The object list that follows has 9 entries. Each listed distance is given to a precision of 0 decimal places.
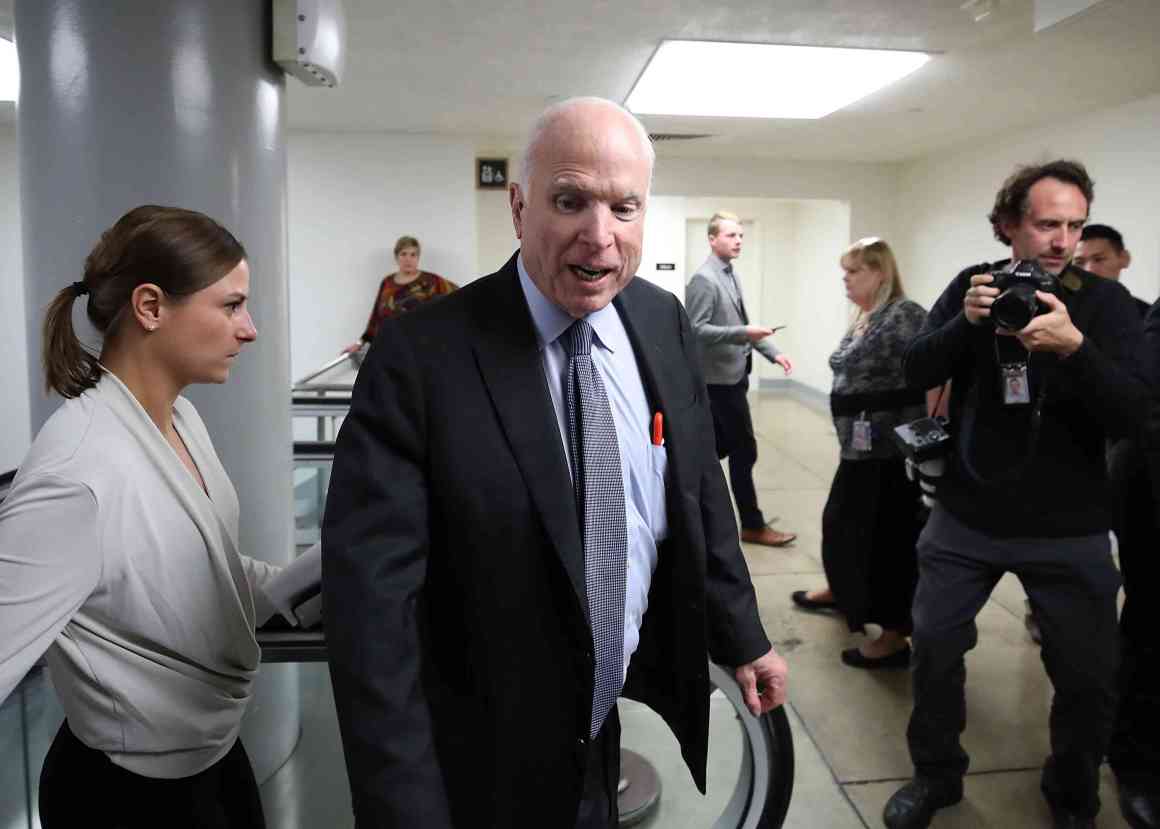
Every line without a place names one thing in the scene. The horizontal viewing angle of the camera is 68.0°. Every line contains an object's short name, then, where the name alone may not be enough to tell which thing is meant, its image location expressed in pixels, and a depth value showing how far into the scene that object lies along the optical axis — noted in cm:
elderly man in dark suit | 104
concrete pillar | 192
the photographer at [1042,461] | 194
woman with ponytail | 104
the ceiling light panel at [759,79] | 472
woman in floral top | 689
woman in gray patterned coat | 312
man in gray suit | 450
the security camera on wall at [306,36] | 218
